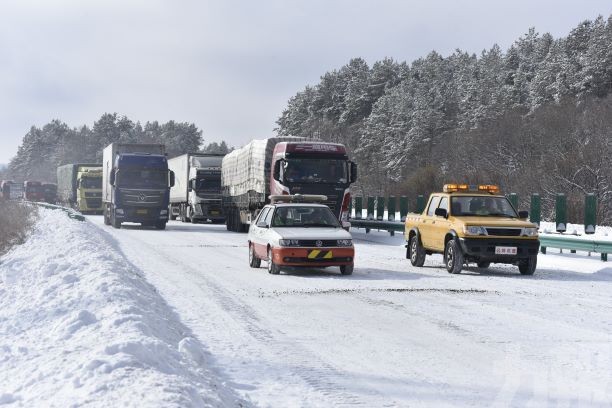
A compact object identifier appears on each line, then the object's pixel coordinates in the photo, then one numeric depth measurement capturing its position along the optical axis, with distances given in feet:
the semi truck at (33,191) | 301.00
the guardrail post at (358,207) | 144.05
